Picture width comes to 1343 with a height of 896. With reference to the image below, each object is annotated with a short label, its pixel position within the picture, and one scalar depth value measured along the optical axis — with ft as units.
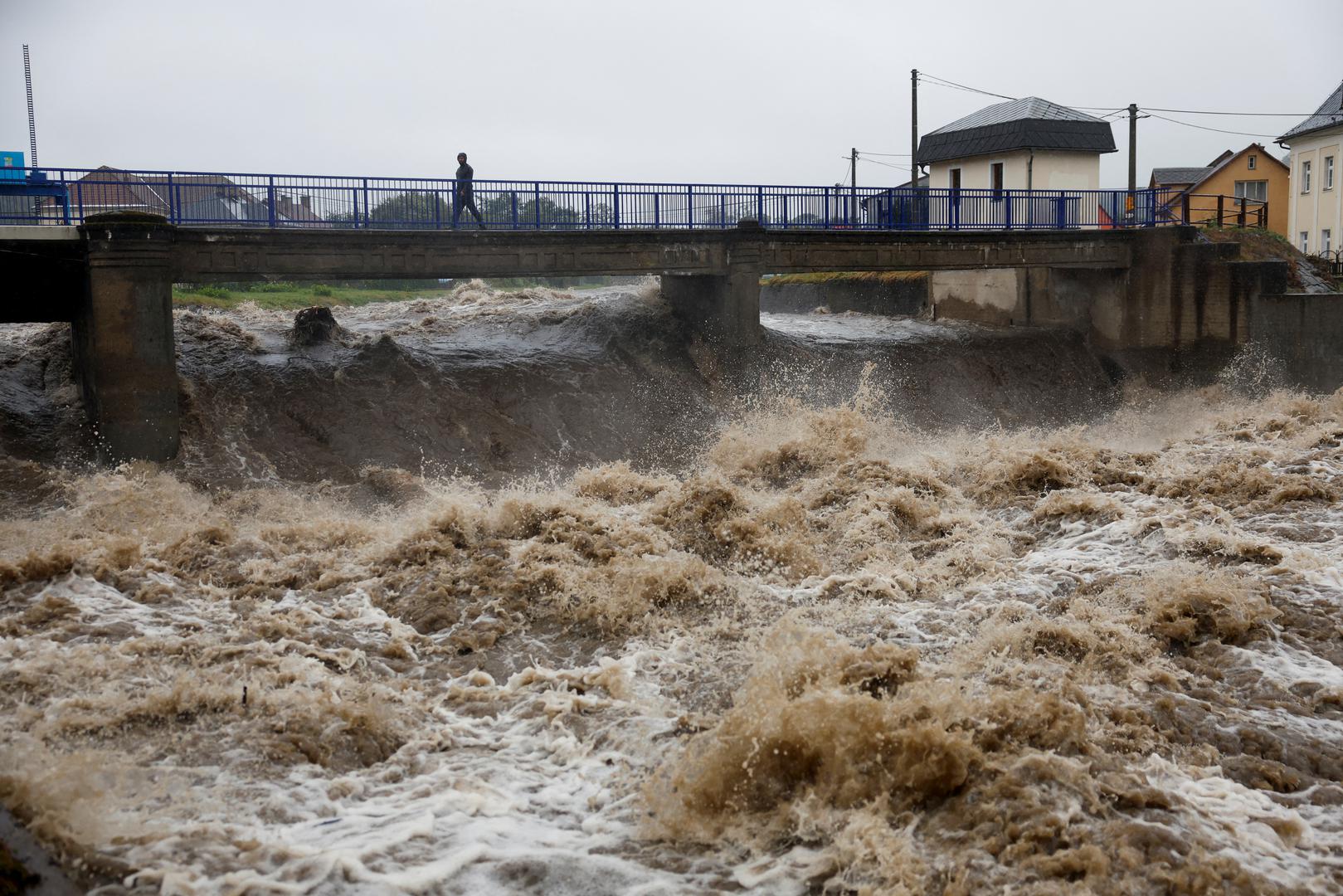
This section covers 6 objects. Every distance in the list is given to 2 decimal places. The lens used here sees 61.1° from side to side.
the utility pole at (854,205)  83.41
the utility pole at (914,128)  118.32
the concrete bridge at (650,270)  55.42
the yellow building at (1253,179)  164.25
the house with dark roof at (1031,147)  104.94
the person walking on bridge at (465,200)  67.26
